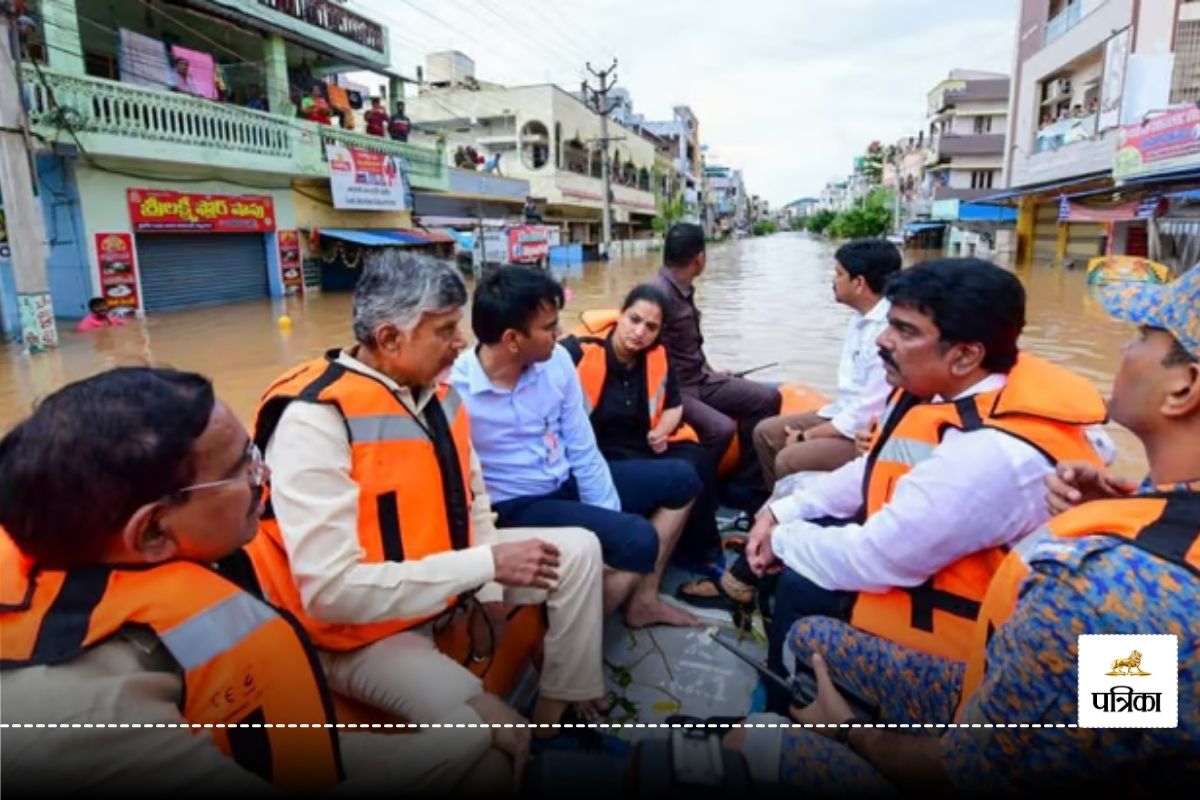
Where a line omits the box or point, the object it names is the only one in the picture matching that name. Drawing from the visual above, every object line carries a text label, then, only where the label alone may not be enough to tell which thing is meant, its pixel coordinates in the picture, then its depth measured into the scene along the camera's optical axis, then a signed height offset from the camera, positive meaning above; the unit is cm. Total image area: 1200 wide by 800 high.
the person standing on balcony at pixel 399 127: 2023 +350
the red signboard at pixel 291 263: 1667 -17
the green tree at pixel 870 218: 5822 +250
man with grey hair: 152 -62
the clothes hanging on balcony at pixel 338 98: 1827 +393
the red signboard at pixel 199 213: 1306 +85
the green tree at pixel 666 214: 4941 +252
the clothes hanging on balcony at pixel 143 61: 1326 +360
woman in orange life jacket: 303 -56
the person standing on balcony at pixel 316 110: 1675 +333
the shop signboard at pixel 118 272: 1240 -25
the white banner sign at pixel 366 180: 1708 +183
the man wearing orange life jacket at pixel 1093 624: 88 -48
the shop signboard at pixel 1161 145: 1279 +188
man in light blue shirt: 231 -57
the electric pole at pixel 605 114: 3009 +590
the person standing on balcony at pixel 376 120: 1925 +350
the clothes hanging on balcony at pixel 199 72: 1412 +361
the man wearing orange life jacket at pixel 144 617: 88 -48
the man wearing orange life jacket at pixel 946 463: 151 -46
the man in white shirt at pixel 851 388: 306 -58
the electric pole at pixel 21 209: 873 +62
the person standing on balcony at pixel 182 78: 1407 +342
